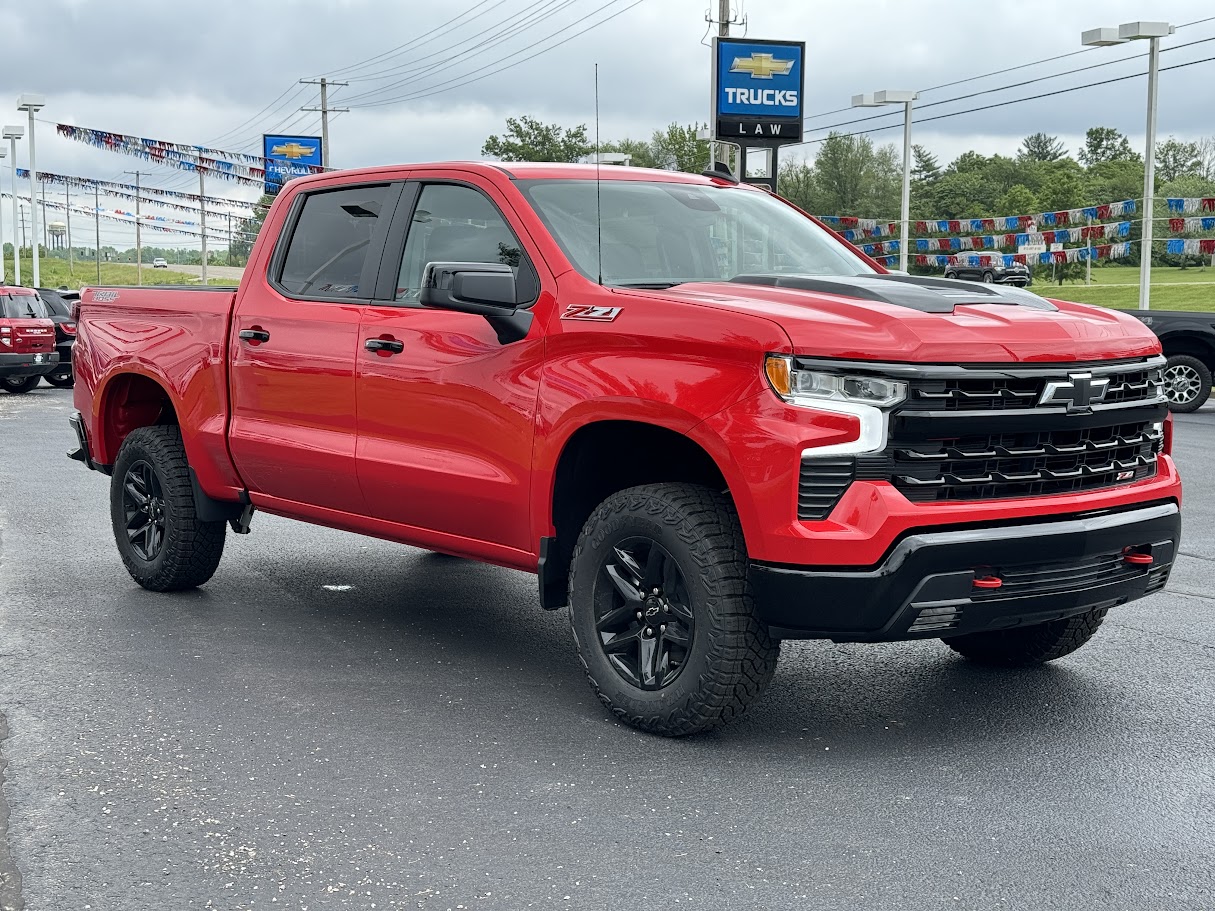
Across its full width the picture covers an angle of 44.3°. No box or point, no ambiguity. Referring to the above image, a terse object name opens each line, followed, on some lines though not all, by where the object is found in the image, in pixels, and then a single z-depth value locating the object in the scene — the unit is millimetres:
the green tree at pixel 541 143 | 74062
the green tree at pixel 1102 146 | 144500
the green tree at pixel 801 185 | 108250
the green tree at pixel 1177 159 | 109312
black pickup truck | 18031
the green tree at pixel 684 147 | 73062
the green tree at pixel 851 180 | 110750
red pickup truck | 4430
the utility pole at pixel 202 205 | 43625
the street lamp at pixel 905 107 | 34969
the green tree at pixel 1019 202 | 91562
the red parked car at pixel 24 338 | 23094
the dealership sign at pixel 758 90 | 29281
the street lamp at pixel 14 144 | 48688
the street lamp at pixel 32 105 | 47344
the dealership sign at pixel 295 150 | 60166
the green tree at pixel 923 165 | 128125
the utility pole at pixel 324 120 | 63375
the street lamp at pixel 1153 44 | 26062
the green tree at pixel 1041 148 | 156875
